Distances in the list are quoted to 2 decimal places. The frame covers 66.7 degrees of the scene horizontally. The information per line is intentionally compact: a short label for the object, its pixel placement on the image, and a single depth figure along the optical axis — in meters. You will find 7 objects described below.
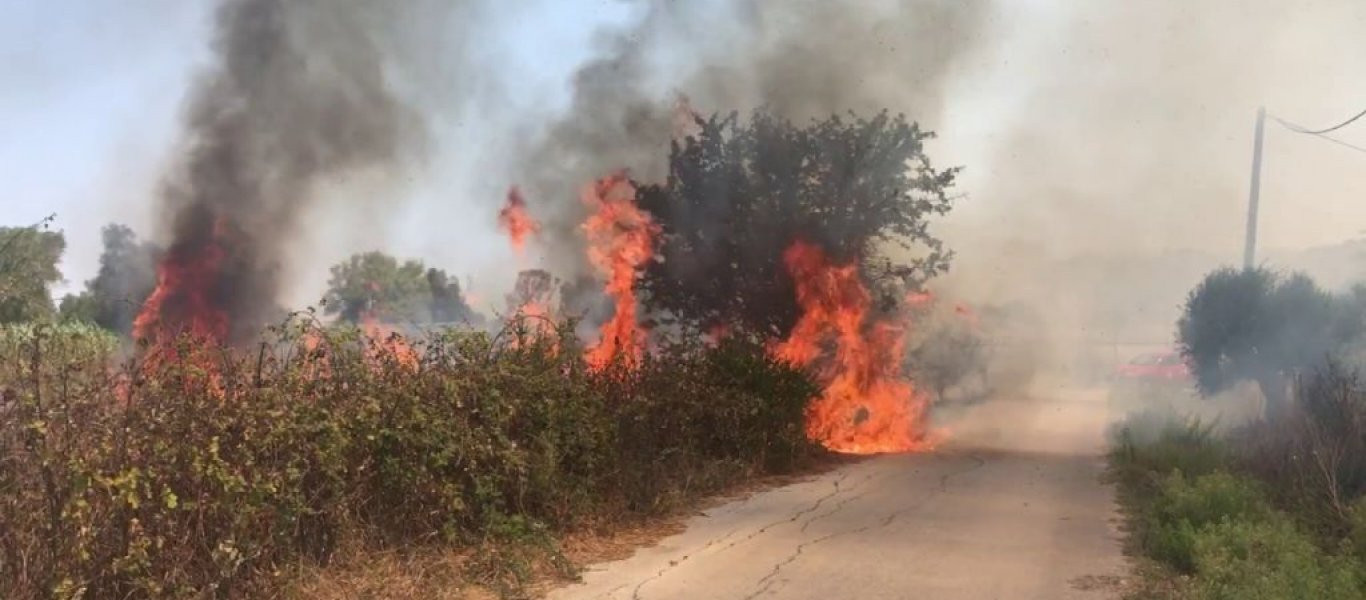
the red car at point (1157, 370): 24.06
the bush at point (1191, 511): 6.76
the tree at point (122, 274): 15.66
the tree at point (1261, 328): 15.17
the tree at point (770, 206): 14.90
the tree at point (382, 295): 19.69
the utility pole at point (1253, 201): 19.66
